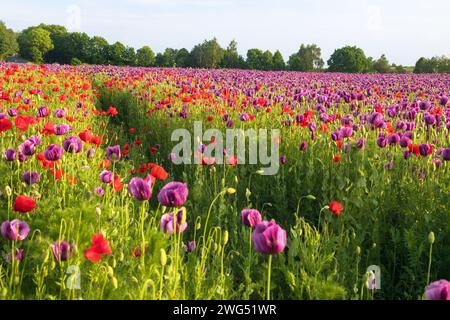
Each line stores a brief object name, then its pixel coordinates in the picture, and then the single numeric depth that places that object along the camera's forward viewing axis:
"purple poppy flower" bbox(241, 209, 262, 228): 2.21
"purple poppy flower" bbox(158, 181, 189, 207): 2.09
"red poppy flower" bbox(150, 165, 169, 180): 2.64
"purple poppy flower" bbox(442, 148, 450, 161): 3.56
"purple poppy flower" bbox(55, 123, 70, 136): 3.70
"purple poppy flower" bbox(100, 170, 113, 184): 3.04
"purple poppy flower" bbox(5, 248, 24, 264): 2.26
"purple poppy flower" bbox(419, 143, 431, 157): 3.61
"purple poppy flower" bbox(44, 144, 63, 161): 2.93
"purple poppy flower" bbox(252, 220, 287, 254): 1.77
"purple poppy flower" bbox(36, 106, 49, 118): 4.69
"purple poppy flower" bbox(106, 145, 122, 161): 3.54
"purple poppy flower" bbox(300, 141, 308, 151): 4.50
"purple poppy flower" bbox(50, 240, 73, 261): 2.21
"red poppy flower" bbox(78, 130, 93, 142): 3.45
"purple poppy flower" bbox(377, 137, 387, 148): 4.09
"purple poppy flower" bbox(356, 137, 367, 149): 4.20
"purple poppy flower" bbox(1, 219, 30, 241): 2.23
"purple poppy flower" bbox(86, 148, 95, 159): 3.99
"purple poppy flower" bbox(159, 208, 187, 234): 2.29
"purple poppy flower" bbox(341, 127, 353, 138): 4.33
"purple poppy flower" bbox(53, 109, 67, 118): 4.74
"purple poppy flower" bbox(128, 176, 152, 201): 2.24
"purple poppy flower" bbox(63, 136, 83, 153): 3.24
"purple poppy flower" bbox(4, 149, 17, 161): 3.32
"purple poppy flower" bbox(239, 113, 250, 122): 5.29
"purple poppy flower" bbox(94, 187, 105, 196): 3.02
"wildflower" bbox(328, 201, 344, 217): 2.94
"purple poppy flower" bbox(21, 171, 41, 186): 3.08
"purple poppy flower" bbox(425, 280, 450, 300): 1.55
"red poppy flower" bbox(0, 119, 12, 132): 3.18
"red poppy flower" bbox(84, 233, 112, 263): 1.93
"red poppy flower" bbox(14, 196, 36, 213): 2.27
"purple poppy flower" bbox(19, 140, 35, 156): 3.23
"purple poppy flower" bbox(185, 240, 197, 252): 2.90
